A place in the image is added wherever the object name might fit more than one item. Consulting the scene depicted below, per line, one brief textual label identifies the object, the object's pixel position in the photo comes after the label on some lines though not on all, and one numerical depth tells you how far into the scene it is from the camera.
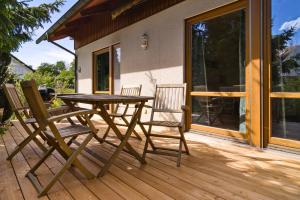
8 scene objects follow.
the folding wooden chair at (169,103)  2.25
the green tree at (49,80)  8.69
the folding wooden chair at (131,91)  3.12
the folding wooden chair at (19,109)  2.33
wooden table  1.91
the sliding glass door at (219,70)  2.88
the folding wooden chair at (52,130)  1.61
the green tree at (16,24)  3.05
